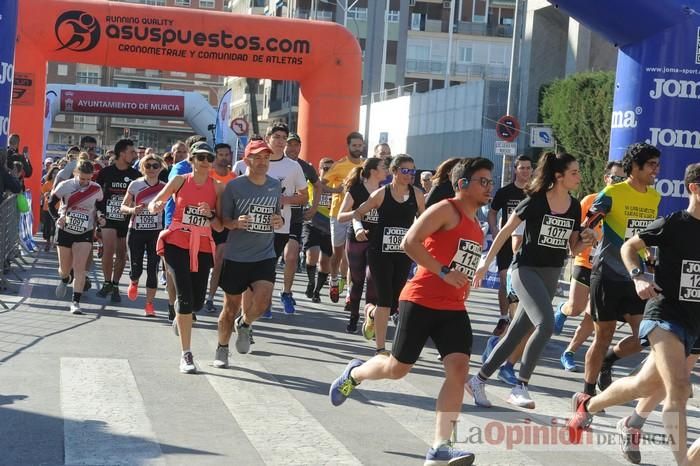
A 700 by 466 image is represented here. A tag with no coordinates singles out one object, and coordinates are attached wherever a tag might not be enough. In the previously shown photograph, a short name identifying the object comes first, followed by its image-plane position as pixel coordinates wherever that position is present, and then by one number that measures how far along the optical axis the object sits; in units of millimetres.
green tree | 30531
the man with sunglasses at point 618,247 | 8484
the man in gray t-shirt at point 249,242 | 9461
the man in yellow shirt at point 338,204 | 14742
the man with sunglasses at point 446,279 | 6602
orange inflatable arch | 23031
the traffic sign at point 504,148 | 26750
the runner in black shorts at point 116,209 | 14141
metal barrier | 14867
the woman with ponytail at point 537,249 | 8352
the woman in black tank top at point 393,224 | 10679
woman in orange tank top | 9539
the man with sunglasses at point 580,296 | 10539
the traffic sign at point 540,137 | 25042
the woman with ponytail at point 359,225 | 11490
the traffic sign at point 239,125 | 32469
